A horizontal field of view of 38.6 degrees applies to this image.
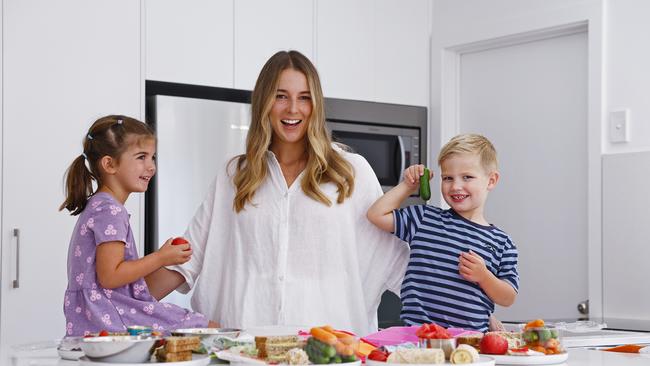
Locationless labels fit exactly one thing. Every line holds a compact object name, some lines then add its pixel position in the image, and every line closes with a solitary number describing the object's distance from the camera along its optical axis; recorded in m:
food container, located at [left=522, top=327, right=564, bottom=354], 1.57
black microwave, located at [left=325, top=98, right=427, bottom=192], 4.07
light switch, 3.62
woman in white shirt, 2.28
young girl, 2.13
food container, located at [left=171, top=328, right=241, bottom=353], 1.60
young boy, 2.12
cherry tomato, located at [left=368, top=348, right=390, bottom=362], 1.45
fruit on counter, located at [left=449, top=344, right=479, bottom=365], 1.42
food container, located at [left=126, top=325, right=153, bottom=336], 1.53
